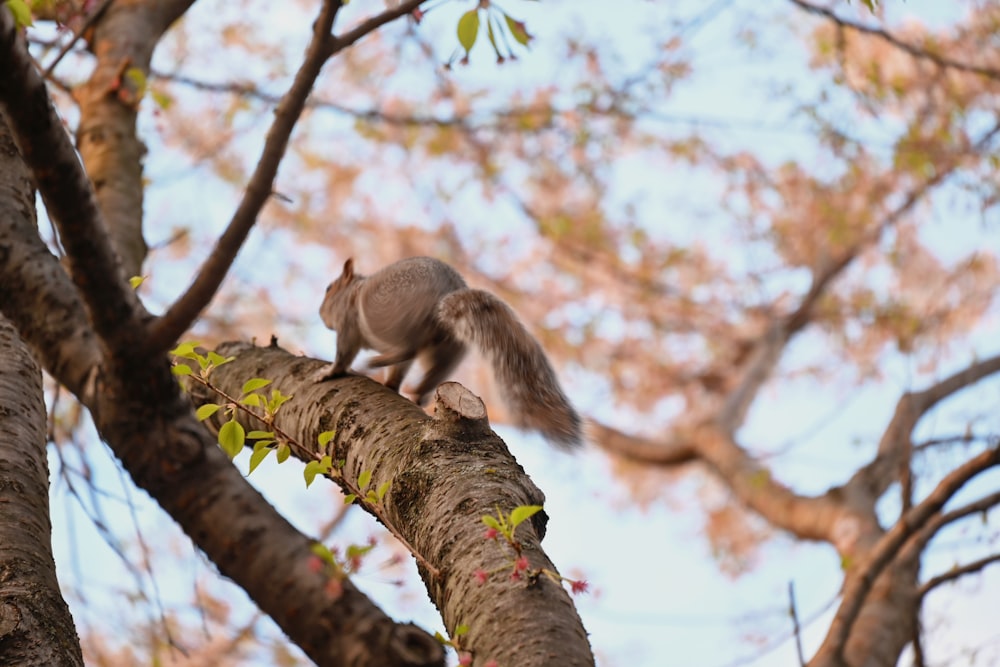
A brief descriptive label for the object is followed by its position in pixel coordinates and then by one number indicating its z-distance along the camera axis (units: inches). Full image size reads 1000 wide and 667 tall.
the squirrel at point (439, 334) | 268.5
